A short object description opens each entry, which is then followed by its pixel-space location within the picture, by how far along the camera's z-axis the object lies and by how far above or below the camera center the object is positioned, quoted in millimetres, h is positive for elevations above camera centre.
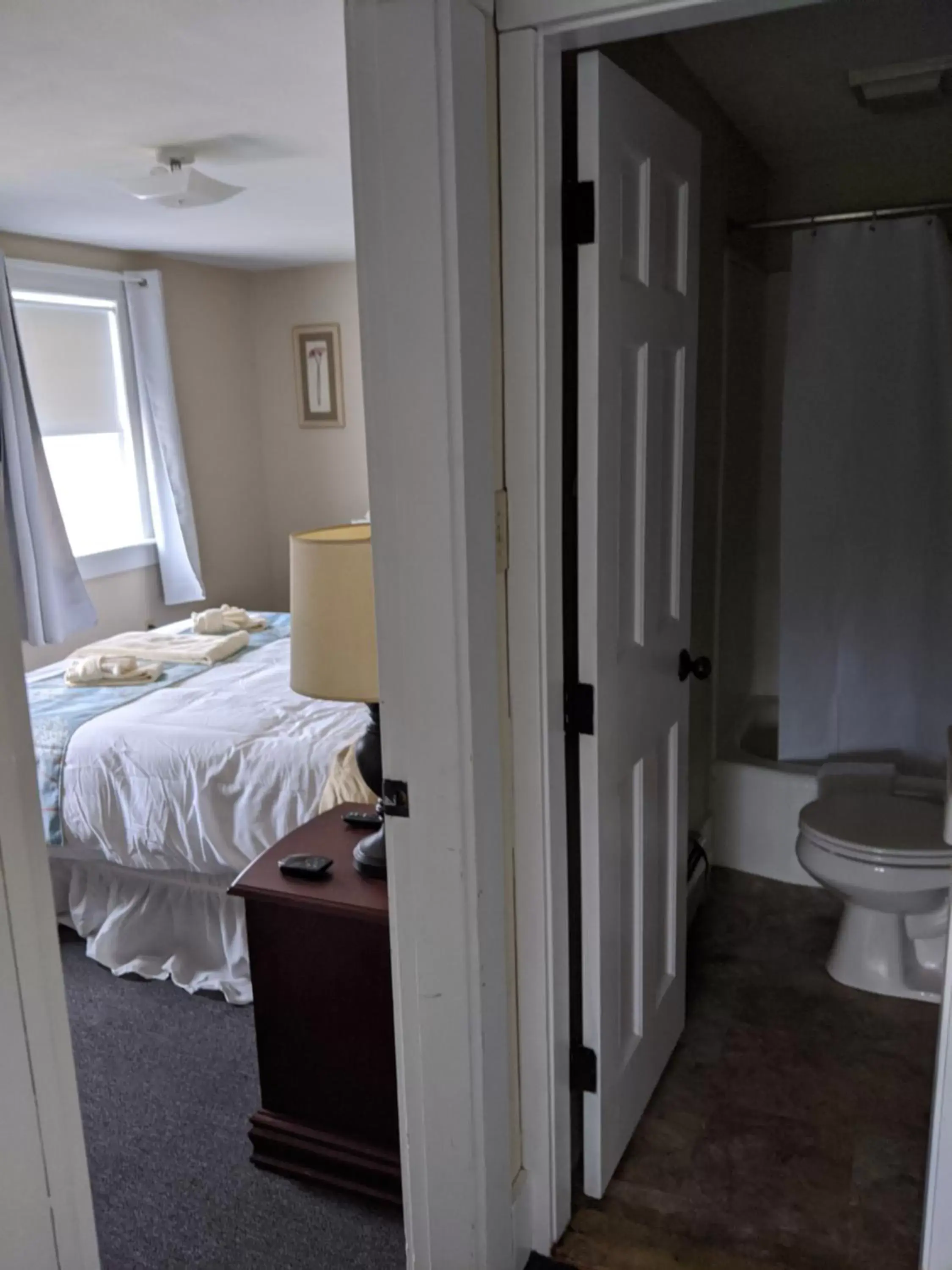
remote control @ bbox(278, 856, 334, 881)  1915 -829
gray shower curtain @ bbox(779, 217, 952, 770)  2943 -282
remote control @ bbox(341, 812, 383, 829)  2088 -813
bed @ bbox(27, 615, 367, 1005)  2701 -1040
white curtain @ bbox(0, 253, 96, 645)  4117 -384
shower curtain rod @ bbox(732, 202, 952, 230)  2879 +517
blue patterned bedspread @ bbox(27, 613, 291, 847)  2916 -860
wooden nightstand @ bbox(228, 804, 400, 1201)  1886 -1138
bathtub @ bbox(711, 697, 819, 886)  3111 -1235
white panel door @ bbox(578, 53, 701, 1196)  1619 -280
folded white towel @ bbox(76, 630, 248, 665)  3654 -817
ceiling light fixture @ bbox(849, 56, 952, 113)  2334 +733
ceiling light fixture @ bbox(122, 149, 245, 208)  3096 +726
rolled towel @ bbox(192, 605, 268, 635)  4039 -787
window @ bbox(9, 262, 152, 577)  4434 +120
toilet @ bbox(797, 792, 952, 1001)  2436 -1149
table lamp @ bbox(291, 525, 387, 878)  1695 -333
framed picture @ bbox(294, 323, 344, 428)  5527 +227
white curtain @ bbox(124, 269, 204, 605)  4848 -106
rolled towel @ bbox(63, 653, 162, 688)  3414 -816
